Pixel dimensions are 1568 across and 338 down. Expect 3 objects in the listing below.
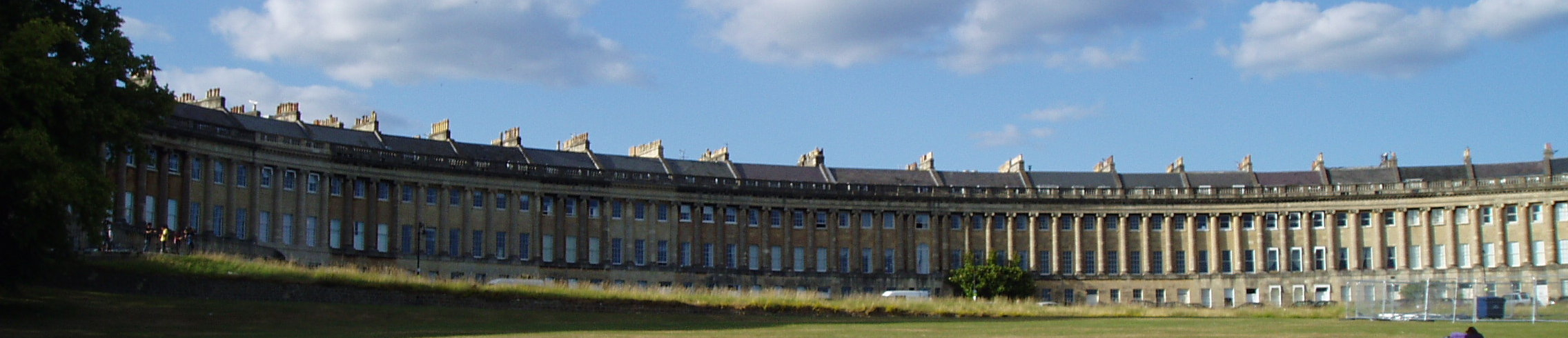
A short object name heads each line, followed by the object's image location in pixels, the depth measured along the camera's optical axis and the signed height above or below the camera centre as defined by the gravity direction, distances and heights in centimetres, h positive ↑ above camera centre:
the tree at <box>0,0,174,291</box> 4209 +325
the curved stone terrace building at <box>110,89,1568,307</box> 8181 +152
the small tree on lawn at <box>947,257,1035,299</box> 9075 -139
